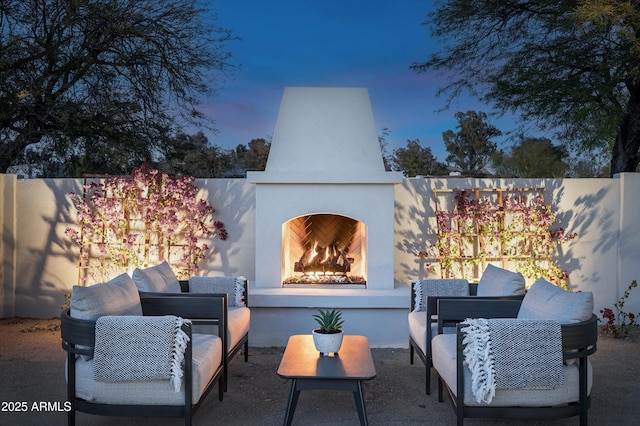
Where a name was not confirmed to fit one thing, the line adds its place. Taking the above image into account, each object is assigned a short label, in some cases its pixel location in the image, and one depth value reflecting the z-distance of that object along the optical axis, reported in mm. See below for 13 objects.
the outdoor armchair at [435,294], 3803
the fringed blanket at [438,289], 4406
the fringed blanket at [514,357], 2705
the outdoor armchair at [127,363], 2758
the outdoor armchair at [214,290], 3877
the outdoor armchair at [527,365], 2711
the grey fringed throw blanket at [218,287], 4574
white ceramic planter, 3234
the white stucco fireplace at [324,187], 5430
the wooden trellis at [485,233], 6055
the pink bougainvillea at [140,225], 5906
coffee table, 2879
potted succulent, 3236
